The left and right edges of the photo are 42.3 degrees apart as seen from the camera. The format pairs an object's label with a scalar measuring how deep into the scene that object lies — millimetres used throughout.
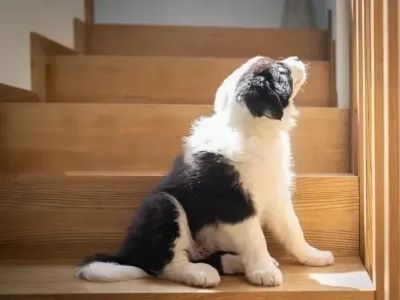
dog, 1263
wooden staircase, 1267
